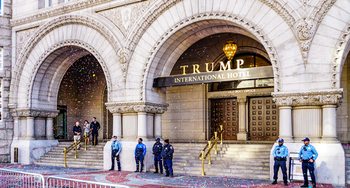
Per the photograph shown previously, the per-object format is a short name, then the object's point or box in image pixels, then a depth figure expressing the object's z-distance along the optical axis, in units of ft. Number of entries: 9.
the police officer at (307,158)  35.68
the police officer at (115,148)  51.65
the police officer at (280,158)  37.76
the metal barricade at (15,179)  30.60
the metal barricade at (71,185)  22.66
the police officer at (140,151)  48.55
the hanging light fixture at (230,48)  57.72
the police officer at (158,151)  47.63
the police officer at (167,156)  45.30
